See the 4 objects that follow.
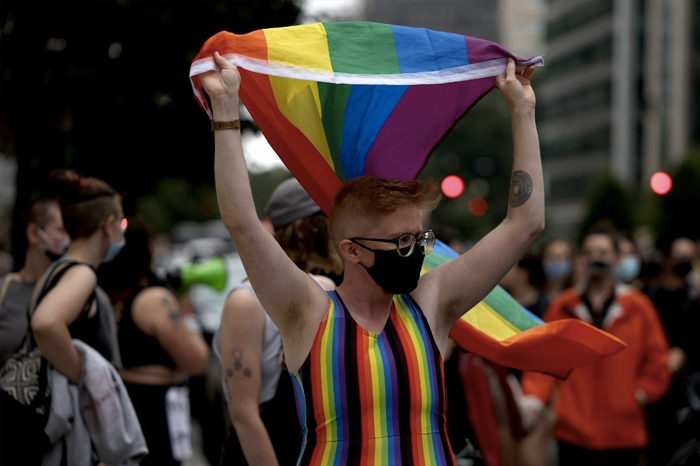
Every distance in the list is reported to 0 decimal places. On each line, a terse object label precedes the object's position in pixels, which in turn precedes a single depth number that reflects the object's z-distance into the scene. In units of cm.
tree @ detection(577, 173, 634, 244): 7181
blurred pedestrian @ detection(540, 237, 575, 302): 1184
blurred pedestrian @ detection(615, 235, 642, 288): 1270
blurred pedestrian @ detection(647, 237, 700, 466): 962
